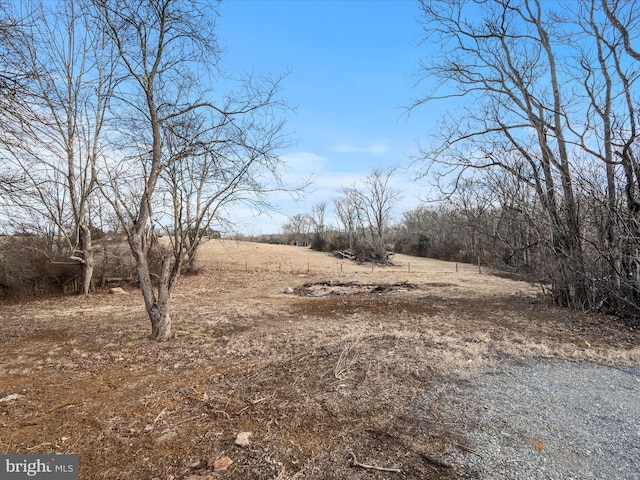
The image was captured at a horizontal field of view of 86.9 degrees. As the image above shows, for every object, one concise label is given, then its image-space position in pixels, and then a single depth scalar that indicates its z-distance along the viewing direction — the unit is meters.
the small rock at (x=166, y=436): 2.60
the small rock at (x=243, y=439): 2.47
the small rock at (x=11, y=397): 3.40
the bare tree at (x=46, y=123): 3.23
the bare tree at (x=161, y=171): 5.11
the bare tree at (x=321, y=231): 39.84
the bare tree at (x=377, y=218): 29.39
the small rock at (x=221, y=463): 2.21
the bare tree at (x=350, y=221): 36.22
